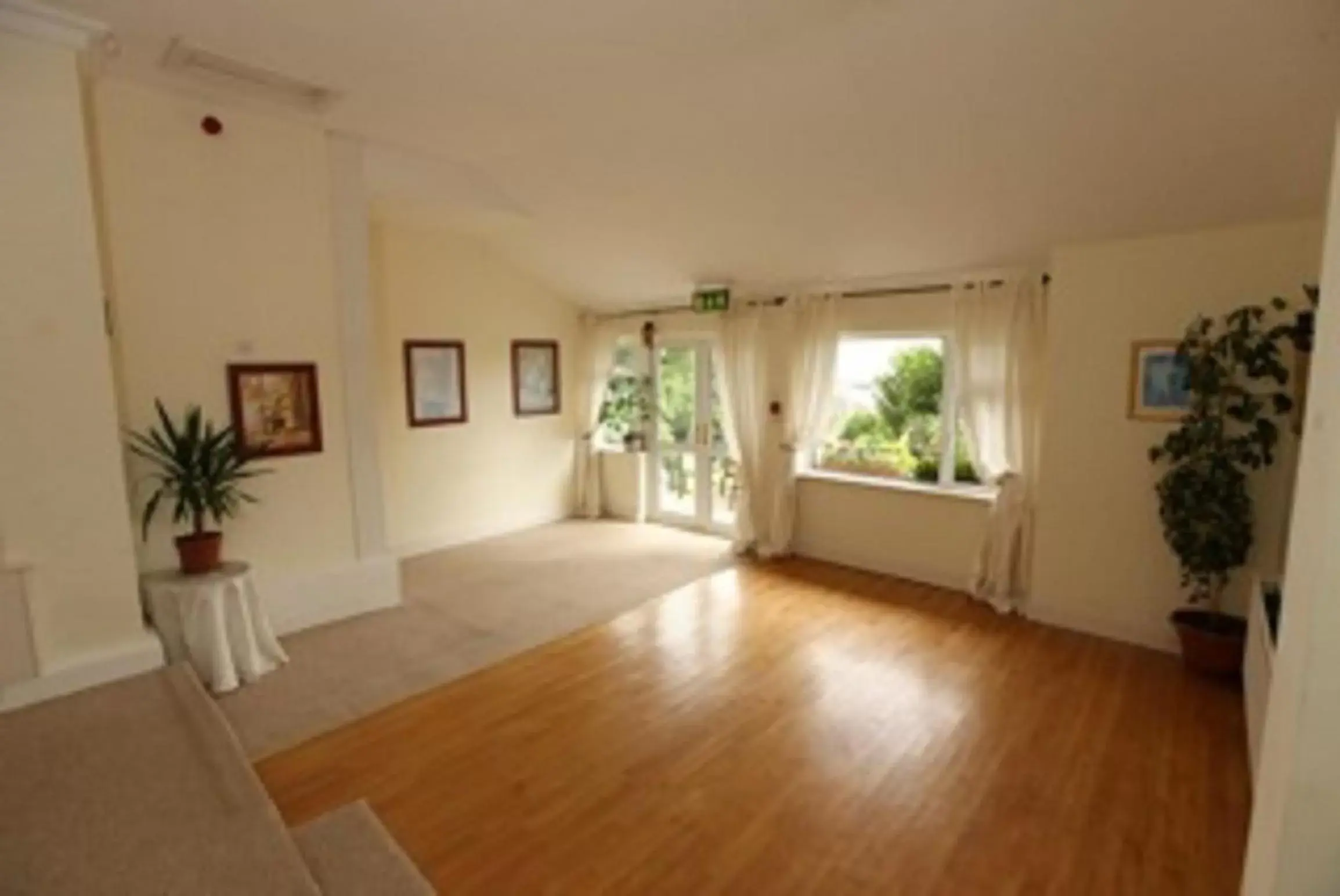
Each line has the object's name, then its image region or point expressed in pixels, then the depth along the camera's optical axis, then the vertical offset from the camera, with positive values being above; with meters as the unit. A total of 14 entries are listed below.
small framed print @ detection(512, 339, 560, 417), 6.38 +0.14
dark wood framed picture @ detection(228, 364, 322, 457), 3.64 -0.08
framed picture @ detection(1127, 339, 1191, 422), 3.55 +0.00
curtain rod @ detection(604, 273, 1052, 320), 4.59 +0.70
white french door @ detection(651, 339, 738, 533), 6.29 -0.56
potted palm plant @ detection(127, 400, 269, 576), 3.22 -0.40
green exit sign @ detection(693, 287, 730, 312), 5.45 +0.75
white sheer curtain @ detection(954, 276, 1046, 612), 4.17 -0.13
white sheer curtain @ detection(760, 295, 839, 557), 5.12 -0.03
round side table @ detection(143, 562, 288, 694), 3.14 -1.10
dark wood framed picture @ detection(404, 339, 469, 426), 5.52 +0.09
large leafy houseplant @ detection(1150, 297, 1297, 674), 3.21 -0.34
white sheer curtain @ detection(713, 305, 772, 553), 5.55 -0.18
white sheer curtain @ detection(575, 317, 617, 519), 6.81 -0.11
